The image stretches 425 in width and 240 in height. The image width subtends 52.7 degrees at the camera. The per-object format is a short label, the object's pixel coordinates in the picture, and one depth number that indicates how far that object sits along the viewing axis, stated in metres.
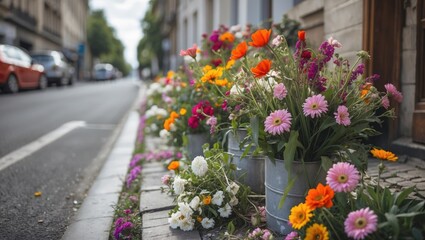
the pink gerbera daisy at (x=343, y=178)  1.78
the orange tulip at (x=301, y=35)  2.18
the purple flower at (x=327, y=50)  2.19
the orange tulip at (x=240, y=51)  2.21
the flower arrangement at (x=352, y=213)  1.66
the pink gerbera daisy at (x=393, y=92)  2.20
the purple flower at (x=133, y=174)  3.57
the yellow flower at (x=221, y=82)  2.99
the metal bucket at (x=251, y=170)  2.76
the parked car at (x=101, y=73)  39.84
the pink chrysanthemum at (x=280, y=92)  2.06
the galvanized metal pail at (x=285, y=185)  2.13
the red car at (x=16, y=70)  12.92
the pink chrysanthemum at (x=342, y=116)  2.00
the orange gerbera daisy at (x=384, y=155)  2.05
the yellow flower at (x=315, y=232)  1.76
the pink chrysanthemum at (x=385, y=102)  2.18
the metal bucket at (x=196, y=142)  3.77
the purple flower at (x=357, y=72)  2.24
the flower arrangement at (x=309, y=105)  2.03
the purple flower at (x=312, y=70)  2.13
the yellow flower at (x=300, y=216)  1.79
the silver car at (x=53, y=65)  18.83
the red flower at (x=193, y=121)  3.37
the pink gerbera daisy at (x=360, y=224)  1.62
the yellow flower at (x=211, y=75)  2.82
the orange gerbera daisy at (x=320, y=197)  1.77
